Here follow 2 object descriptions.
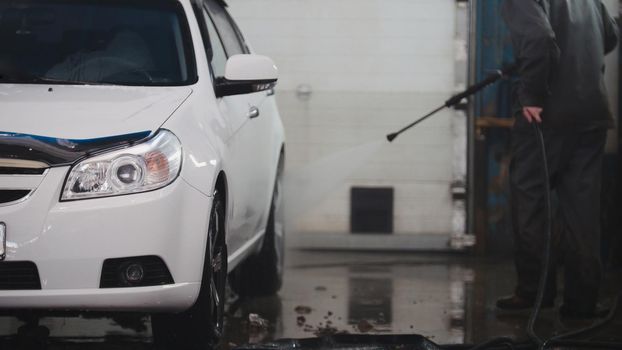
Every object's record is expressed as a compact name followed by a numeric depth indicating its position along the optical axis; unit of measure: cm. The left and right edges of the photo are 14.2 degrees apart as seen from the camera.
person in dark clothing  1347
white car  932
